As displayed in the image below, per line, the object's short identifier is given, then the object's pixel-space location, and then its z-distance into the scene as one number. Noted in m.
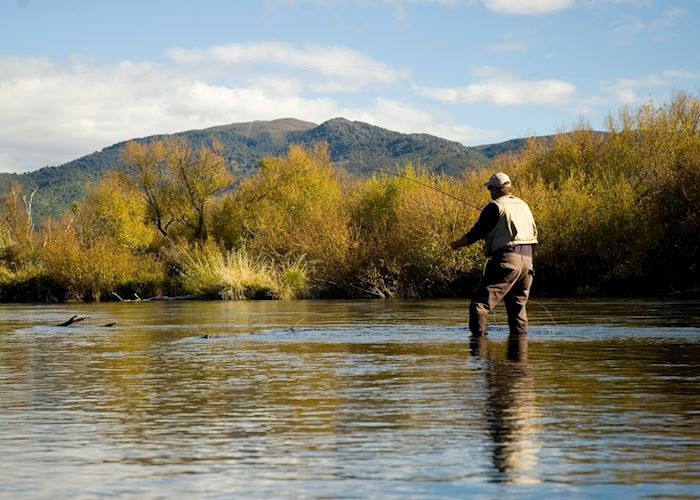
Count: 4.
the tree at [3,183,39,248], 61.33
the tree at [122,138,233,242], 63.69
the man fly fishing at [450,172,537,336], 13.34
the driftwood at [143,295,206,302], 41.36
